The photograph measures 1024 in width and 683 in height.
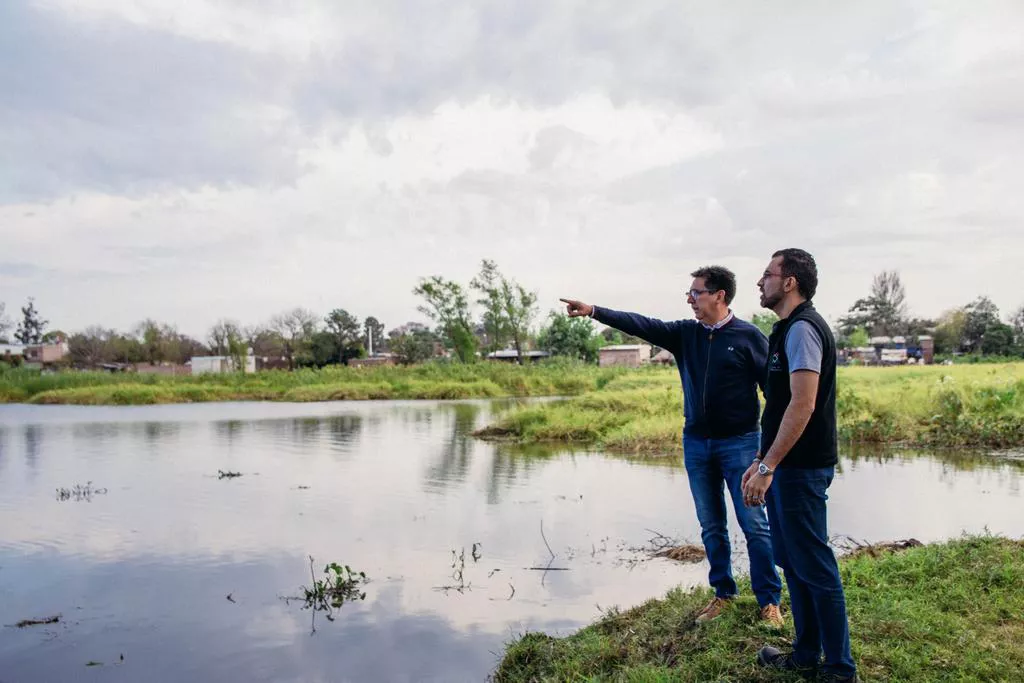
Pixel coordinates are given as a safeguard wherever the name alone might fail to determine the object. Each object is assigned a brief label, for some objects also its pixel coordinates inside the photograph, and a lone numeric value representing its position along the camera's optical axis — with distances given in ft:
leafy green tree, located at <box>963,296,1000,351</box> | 210.79
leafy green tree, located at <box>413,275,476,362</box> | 177.68
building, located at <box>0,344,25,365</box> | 185.68
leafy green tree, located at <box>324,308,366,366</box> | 202.69
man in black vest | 10.67
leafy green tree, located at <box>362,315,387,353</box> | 310.65
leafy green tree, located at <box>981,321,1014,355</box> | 190.70
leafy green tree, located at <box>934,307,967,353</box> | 217.36
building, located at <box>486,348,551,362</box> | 204.69
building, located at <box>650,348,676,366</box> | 197.01
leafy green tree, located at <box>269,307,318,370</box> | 201.57
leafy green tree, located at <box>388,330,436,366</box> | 215.92
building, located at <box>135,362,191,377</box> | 210.61
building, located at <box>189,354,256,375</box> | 197.57
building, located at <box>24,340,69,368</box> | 227.81
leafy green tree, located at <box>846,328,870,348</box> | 244.22
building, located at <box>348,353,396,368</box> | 207.96
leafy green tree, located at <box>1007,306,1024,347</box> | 195.66
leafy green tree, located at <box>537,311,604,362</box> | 214.90
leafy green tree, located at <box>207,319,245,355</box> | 220.64
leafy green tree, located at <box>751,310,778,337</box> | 223.51
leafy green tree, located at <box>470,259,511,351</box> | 181.98
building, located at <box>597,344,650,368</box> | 192.24
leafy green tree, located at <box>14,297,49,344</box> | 268.62
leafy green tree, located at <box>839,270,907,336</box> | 274.98
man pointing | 14.33
